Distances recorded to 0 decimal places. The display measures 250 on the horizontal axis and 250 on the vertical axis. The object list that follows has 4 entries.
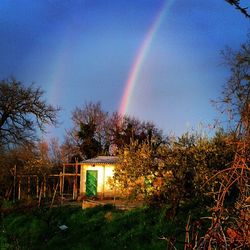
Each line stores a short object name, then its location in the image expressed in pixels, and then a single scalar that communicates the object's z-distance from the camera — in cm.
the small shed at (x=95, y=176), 3975
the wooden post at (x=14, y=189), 3325
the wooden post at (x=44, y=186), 3306
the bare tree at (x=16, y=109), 4181
